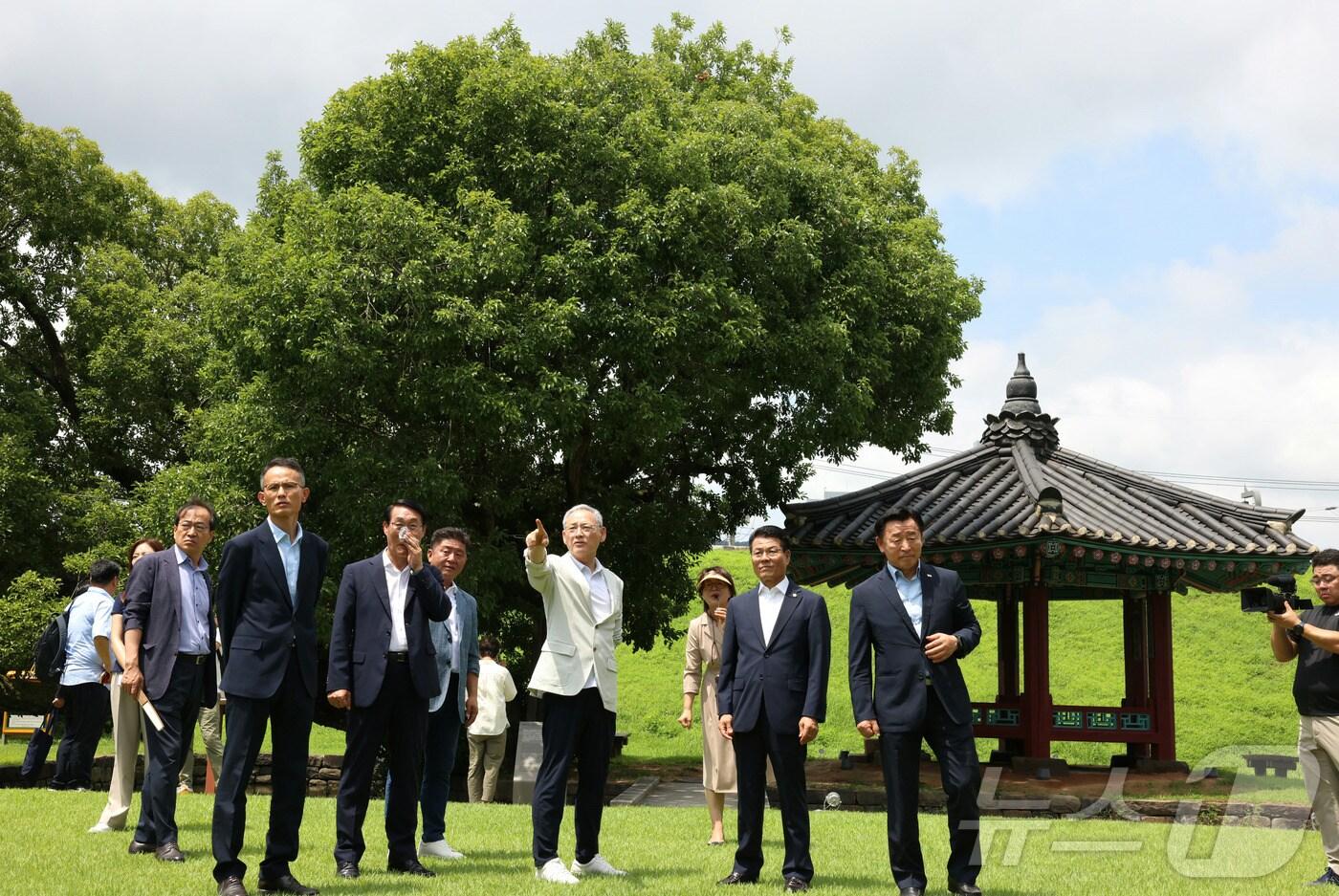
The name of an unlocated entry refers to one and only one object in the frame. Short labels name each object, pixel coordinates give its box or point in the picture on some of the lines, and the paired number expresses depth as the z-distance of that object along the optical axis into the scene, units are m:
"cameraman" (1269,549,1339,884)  7.29
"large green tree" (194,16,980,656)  15.52
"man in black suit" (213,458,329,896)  5.66
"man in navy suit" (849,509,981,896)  6.17
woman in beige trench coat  9.09
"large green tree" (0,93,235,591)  22.12
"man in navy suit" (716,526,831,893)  6.61
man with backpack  10.45
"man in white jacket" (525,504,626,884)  6.59
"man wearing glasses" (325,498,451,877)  6.60
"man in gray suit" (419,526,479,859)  7.59
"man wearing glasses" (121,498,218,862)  6.91
